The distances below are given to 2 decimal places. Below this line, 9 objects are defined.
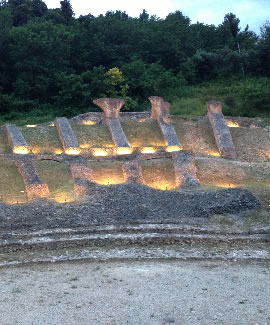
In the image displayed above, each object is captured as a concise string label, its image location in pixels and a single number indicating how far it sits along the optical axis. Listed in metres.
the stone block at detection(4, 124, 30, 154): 30.94
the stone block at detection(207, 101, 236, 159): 33.59
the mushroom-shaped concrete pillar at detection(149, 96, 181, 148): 35.41
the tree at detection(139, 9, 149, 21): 83.30
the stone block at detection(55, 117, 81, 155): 31.73
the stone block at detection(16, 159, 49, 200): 23.38
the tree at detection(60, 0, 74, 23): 72.56
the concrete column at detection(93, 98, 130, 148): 36.41
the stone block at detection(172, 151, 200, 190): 26.22
